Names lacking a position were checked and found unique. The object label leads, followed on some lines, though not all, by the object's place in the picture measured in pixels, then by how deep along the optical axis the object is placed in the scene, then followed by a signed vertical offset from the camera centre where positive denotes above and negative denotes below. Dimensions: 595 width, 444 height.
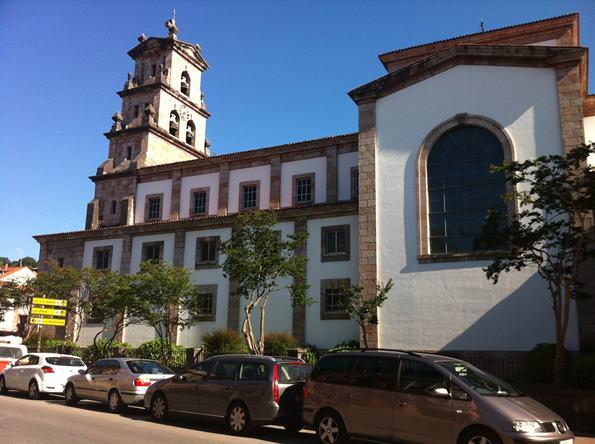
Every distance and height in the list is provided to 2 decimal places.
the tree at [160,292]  26.80 +1.84
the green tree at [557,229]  15.17 +3.05
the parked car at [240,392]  12.20 -1.34
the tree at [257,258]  22.11 +2.97
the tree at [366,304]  21.39 +1.20
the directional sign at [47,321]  29.44 +0.41
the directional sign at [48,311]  29.20 +0.92
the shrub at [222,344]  27.19 -0.56
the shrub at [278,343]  26.59 -0.47
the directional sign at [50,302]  29.62 +1.43
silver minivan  9.03 -1.18
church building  22.50 +6.50
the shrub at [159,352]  28.56 -1.12
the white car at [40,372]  18.80 -1.48
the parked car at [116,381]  15.80 -1.47
